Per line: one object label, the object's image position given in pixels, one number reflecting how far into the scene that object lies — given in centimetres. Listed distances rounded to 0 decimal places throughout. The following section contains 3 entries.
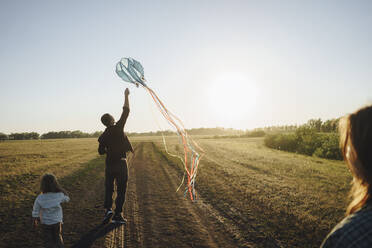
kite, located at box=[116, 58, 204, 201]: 445
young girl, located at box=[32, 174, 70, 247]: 366
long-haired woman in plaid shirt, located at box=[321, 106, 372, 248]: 111
